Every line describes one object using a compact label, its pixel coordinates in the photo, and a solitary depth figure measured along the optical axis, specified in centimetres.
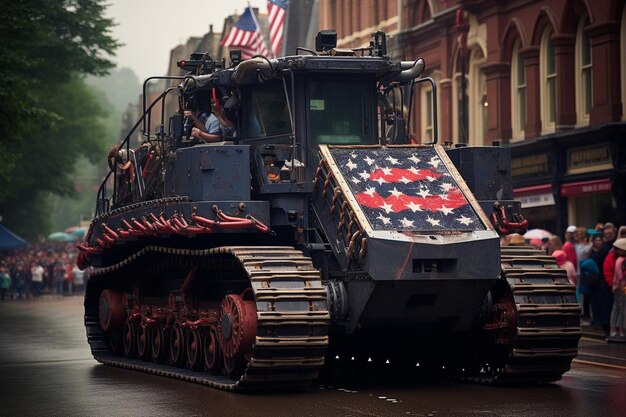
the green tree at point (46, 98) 3578
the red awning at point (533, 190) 3725
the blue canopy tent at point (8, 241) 5559
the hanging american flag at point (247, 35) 4738
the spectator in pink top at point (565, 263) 2647
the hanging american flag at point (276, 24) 4350
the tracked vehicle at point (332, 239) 1509
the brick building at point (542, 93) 3353
